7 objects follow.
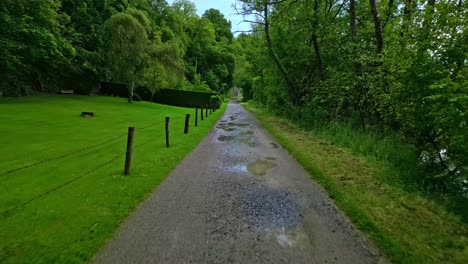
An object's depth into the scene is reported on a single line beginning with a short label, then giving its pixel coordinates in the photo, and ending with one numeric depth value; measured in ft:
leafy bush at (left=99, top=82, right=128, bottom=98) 124.06
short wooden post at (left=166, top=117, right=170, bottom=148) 30.82
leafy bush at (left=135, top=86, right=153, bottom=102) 122.42
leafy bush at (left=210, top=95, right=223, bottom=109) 100.47
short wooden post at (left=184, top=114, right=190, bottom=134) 40.11
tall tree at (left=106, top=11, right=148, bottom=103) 88.17
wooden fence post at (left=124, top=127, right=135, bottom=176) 19.55
